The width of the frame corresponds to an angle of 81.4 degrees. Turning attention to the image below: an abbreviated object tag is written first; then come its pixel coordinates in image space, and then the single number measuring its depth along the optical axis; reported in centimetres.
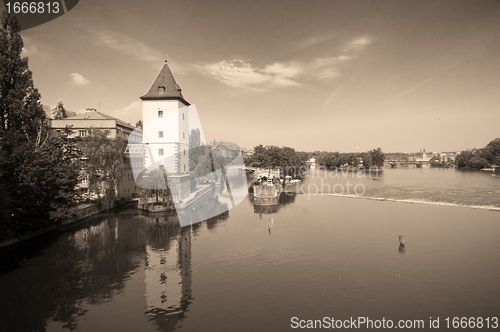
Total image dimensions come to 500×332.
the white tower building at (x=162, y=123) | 4619
